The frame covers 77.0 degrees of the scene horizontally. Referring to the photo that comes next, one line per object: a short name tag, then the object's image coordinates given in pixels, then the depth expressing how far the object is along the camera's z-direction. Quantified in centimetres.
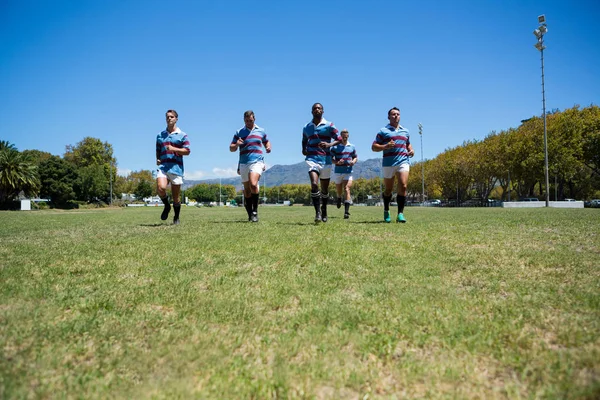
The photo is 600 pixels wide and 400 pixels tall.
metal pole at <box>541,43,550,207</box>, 2949
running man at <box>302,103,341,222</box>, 859
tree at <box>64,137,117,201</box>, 8118
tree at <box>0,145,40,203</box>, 4706
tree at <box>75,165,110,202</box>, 6662
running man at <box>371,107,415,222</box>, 878
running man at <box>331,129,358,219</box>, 1288
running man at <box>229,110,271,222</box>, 905
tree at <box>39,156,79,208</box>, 6100
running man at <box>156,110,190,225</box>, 890
